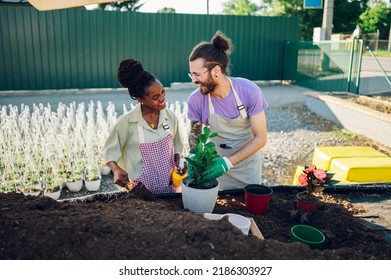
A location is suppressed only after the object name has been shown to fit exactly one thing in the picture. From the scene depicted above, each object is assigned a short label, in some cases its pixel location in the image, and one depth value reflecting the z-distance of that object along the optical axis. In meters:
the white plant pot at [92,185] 3.93
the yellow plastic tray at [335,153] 3.38
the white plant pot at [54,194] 3.55
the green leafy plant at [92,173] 3.98
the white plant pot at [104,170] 4.38
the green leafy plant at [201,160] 1.61
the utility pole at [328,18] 9.98
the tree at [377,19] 32.09
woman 2.02
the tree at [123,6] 24.80
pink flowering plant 1.82
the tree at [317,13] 24.66
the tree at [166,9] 29.77
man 2.00
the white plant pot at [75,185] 3.88
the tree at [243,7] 31.27
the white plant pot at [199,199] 1.59
